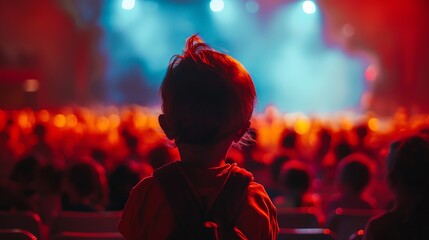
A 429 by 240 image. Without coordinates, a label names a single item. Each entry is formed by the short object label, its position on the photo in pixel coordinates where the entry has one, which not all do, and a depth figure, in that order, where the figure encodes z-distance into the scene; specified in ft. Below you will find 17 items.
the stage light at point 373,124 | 50.24
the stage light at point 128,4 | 66.49
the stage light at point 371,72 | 70.23
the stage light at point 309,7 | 65.77
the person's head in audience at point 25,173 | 19.92
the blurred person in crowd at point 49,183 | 18.34
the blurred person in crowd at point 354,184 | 17.22
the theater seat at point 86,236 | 11.11
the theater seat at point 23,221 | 12.94
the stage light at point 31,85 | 65.87
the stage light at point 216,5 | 65.77
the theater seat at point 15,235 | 10.64
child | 6.30
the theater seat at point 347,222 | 13.78
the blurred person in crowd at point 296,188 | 17.90
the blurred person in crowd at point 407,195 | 7.91
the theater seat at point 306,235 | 11.23
